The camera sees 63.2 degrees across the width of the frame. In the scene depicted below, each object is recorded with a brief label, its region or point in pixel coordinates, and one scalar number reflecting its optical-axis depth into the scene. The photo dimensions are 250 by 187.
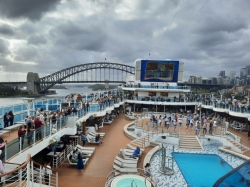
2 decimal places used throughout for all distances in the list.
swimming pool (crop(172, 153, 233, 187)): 11.61
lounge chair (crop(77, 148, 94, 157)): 14.08
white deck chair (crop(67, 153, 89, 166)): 12.27
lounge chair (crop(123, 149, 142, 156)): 13.69
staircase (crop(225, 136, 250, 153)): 15.77
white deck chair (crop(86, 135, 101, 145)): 16.70
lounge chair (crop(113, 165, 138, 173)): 11.14
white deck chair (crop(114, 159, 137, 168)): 11.87
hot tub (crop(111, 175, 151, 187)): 9.45
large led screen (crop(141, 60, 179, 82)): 32.88
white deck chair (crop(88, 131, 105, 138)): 18.17
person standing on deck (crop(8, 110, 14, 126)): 11.92
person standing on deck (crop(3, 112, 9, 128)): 11.58
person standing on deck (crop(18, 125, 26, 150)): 8.37
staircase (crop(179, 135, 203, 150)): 16.23
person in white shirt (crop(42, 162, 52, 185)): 9.49
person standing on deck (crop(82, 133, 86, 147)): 15.90
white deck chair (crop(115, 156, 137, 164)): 12.27
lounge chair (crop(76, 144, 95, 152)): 14.60
